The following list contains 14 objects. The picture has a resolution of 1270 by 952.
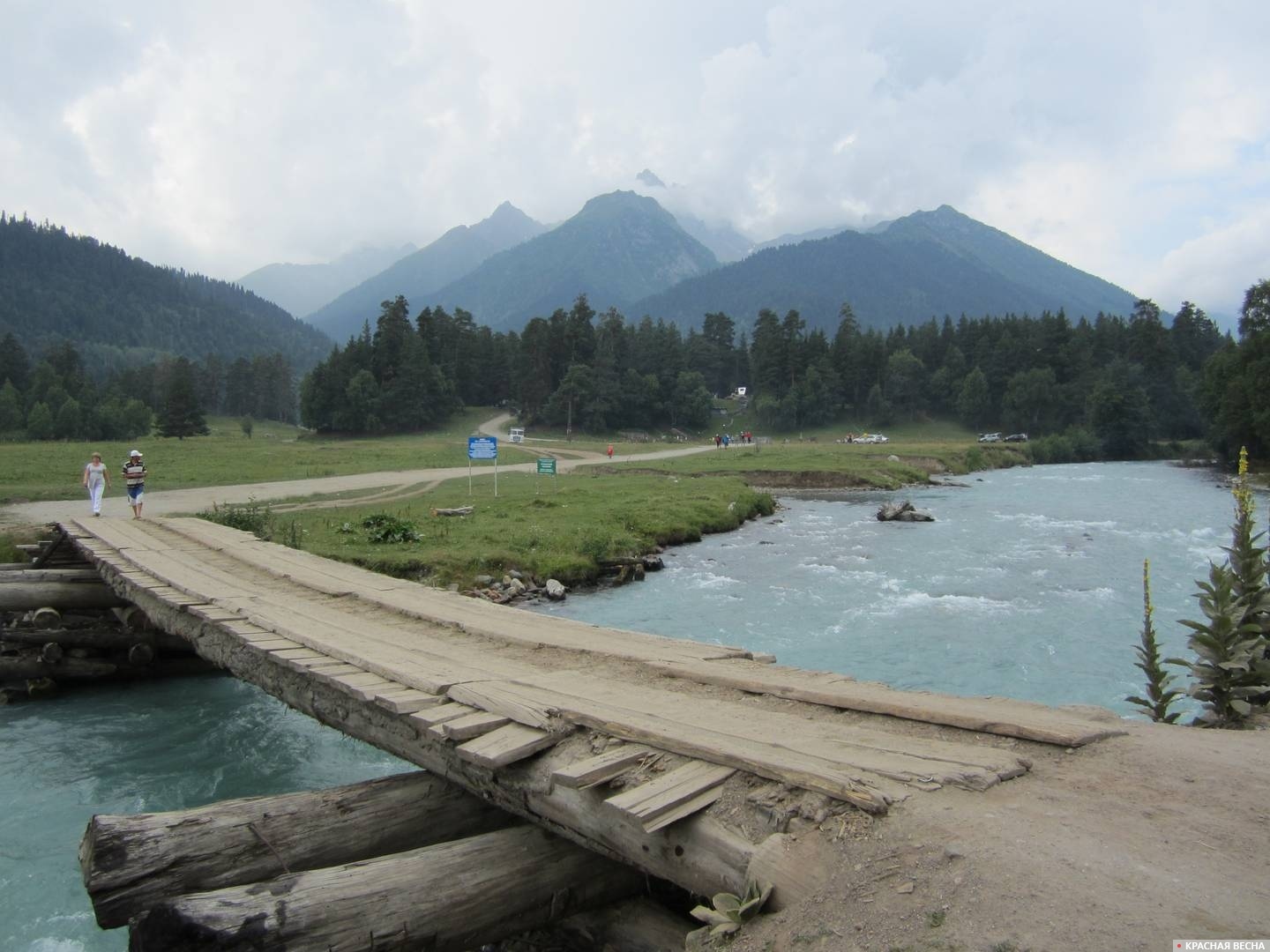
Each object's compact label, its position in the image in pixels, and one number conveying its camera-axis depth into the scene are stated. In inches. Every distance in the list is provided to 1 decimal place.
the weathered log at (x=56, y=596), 597.9
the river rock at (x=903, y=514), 1427.2
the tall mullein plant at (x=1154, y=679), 296.7
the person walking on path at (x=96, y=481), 898.7
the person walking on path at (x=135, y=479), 899.4
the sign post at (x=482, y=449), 1269.7
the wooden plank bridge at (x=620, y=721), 176.2
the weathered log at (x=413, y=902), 164.7
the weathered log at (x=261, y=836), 195.9
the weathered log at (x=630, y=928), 207.0
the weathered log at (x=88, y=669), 563.5
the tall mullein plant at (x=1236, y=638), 270.2
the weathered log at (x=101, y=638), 576.4
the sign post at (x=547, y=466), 1264.8
